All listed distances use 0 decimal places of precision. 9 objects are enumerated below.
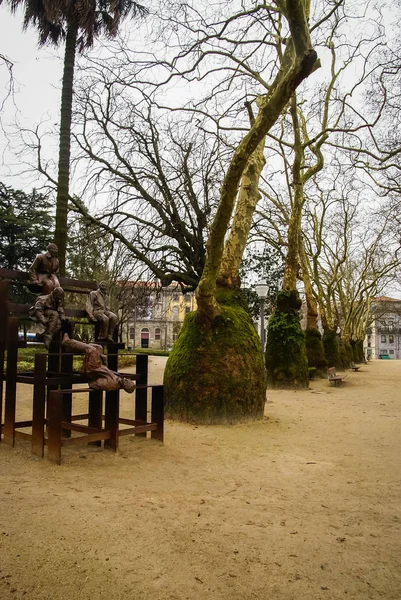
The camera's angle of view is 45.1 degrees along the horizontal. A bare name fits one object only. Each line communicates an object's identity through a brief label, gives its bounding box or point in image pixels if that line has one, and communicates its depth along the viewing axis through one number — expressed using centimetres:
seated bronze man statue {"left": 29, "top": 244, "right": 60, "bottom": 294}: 607
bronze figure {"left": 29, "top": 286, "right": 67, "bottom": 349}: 583
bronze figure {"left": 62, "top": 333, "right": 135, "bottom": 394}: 530
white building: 9000
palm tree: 1173
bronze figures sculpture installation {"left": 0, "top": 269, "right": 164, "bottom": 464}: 505
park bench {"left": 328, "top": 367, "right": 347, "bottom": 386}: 1684
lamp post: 1584
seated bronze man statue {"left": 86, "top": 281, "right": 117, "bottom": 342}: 621
